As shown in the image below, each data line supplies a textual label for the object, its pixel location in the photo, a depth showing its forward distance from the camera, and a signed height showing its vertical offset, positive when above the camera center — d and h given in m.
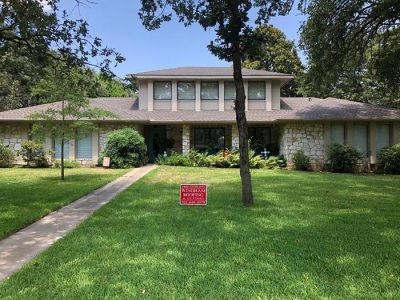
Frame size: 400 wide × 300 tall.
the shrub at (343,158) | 19.03 -0.27
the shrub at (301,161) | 19.78 -0.44
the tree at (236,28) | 8.63 +2.90
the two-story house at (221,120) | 20.45 +1.82
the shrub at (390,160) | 18.78 -0.38
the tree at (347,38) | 13.93 +4.74
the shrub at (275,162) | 20.34 -0.51
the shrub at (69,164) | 20.38 -0.58
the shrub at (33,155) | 20.56 -0.08
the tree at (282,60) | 35.97 +9.03
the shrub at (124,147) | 19.59 +0.33
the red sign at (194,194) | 8.91 -0.98
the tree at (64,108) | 13.52 +1.82
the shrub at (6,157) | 20.67 -0.19
